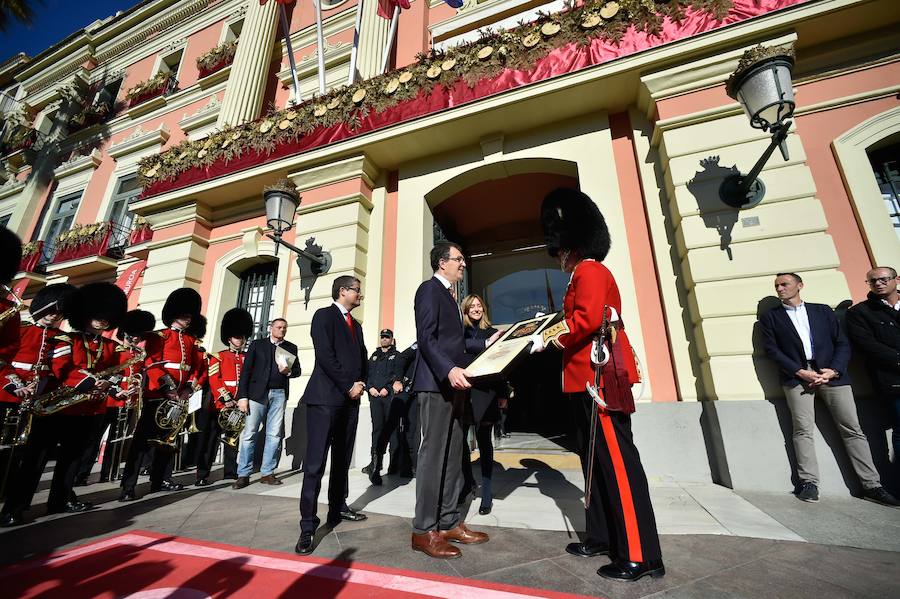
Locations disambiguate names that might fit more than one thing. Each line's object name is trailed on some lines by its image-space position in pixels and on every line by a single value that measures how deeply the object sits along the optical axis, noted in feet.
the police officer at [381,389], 16.47
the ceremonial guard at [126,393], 15.39
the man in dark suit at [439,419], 8.07
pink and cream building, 13.98
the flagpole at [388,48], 27.20
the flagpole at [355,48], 26.78
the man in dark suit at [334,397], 9.29
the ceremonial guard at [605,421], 6.81
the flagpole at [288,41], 27.45
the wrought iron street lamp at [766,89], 12.21
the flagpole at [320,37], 27.04
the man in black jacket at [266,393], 15.93
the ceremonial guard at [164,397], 14.29
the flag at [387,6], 27.14
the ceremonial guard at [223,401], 16.63
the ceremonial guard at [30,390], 10.65
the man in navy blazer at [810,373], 11.37
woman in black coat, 10.57
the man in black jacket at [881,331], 11.29
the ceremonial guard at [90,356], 12.44
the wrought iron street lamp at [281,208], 19.72
